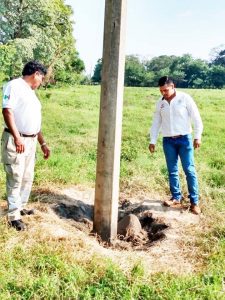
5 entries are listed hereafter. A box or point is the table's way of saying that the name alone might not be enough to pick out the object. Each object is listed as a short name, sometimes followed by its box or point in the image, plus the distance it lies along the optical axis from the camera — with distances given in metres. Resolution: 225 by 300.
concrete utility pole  3.19
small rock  3.66
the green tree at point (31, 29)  19.99
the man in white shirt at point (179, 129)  4.15
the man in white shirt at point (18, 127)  3.22
